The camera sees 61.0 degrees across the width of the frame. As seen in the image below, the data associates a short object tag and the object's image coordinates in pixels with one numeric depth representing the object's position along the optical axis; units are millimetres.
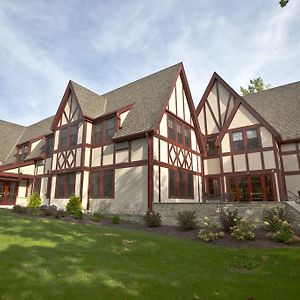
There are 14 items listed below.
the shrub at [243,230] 10953
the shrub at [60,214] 16875
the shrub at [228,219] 12336
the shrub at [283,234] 10484
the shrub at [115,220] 15484
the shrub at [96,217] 15992
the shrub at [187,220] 13430
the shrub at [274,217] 11548
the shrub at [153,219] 14804
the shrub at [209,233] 11242
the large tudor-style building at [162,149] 18000
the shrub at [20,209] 18562
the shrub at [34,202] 20719
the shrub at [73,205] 18216
